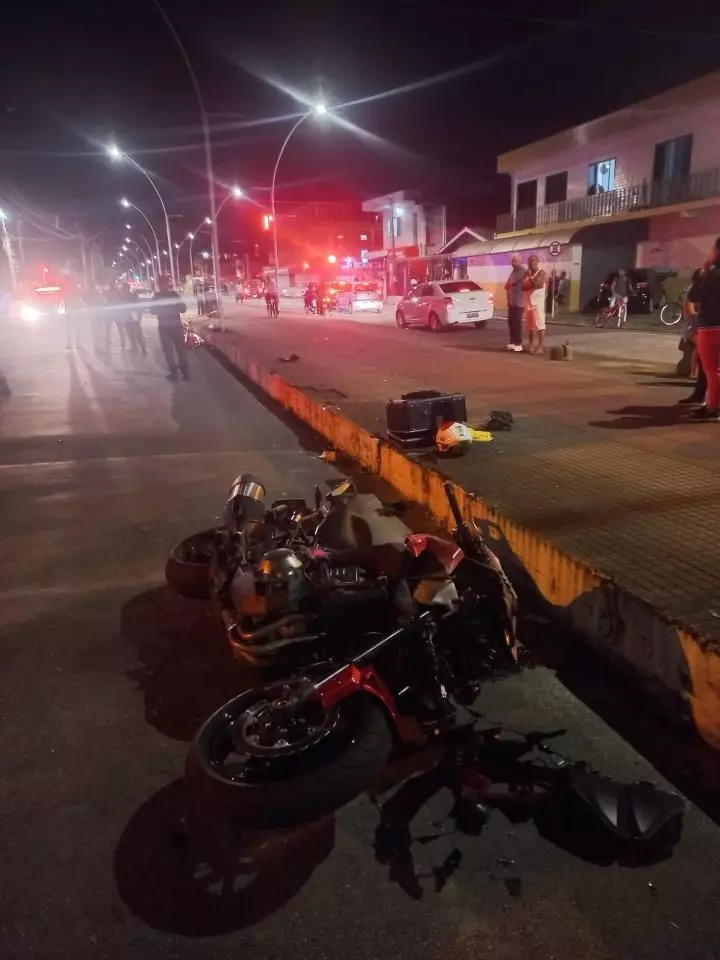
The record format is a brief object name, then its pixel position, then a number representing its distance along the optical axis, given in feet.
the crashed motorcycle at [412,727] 8.35
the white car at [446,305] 73.46
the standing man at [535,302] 46.44
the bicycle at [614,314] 73.00
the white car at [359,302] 115.75
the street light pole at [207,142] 61.20
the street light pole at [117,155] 93.30
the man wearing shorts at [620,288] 71.61
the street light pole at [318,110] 78.22
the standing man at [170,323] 47.19
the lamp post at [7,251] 175.73
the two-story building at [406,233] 180.04
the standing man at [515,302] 47.52
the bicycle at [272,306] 111.34
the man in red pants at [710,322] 23.95
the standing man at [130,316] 63.52
